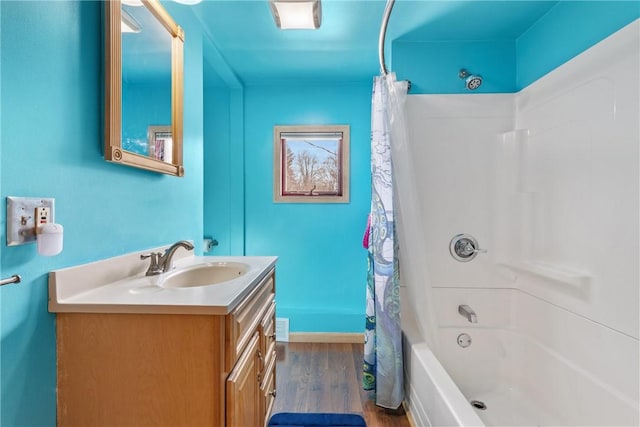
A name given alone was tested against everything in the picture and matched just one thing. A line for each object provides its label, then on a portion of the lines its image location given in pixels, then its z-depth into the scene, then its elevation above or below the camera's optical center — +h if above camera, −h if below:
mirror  1.08 +0.50
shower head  1.88 +0.80
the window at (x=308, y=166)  2.77 +0.39
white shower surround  1.25 -0.18
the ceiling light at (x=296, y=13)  1.53 +1.02
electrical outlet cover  0.76 -0.03
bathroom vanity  0.88 -0.44
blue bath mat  1.68 -1.16
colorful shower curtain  1.75 -0.36
